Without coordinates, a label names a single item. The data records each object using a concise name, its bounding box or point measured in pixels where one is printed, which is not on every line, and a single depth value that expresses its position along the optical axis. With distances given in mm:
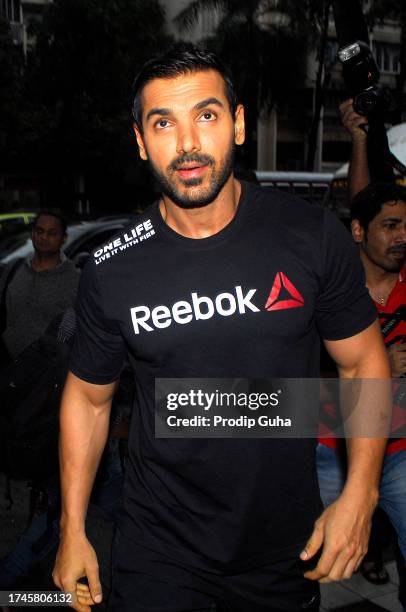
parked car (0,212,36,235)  13047
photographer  3342
